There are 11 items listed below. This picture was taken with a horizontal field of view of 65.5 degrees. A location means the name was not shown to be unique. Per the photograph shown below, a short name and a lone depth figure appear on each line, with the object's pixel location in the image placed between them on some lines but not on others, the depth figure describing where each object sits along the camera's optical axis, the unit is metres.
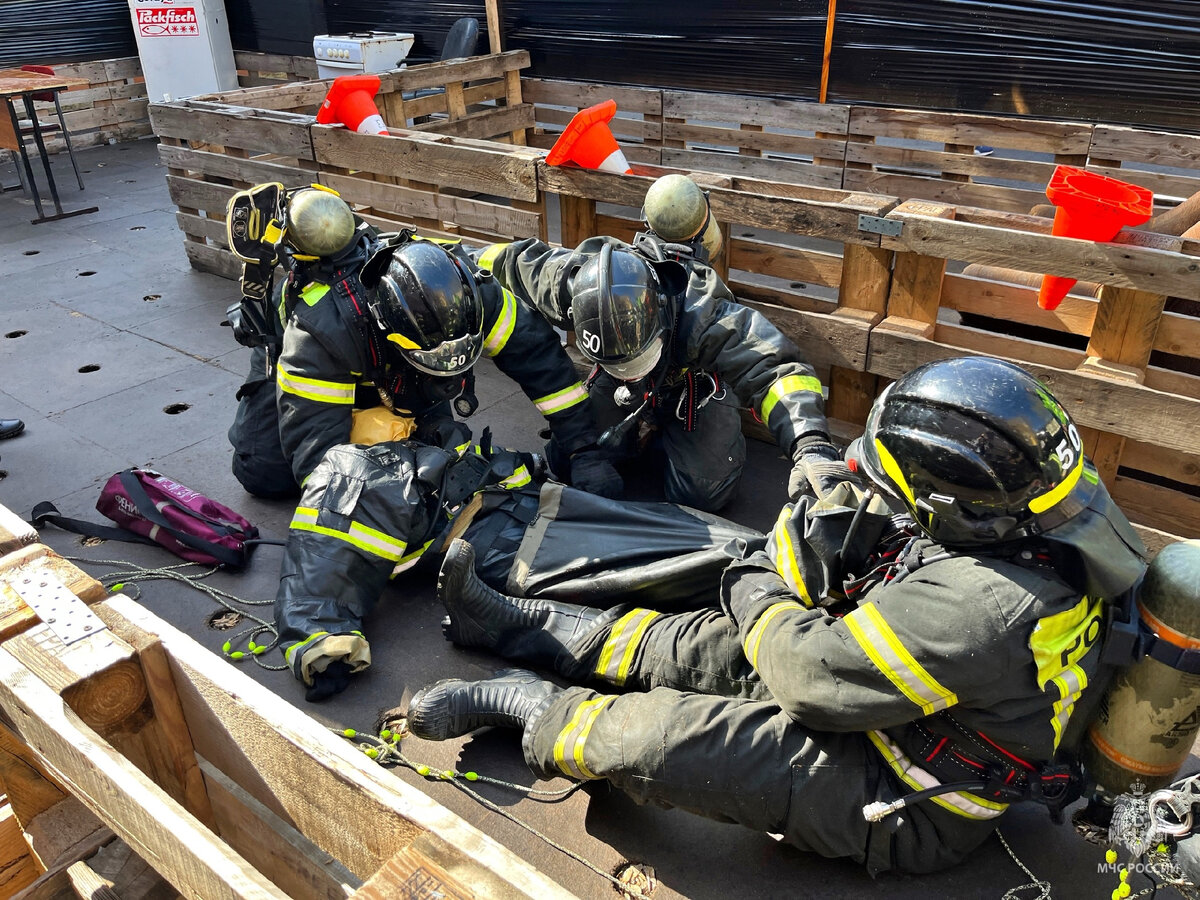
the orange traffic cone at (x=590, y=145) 4.64
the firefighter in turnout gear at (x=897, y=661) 2.06
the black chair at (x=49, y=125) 8.95
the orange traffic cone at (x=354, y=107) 5.74
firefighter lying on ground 3.27
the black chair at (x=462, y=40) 8.38
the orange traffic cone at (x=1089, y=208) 3.51
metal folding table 8.13
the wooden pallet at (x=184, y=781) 1.30
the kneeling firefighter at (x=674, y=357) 3.57
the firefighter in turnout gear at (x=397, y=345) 3.43
